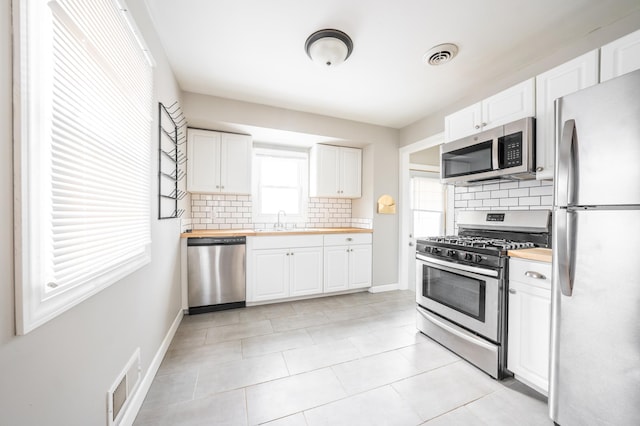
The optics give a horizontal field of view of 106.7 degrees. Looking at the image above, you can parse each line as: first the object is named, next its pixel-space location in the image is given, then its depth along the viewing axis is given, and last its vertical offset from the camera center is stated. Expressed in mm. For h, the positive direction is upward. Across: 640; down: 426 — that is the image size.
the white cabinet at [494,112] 1864 +889
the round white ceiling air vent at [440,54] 1929 +1335
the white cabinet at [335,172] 3564 +607
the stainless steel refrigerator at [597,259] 1053 -217
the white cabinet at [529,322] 1479 -714
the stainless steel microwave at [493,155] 1821 +500
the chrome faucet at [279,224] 3648 -208
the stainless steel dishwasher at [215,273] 2736 -752
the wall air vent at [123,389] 1133 -956
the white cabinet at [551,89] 1534 +858
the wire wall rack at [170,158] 1904 +479
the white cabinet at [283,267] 2965 -732
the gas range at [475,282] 1710 -575
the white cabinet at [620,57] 1348 +925
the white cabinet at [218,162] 2957 +615
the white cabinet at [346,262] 3303 -720
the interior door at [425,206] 3961 +102
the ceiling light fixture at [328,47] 1790 +1280
